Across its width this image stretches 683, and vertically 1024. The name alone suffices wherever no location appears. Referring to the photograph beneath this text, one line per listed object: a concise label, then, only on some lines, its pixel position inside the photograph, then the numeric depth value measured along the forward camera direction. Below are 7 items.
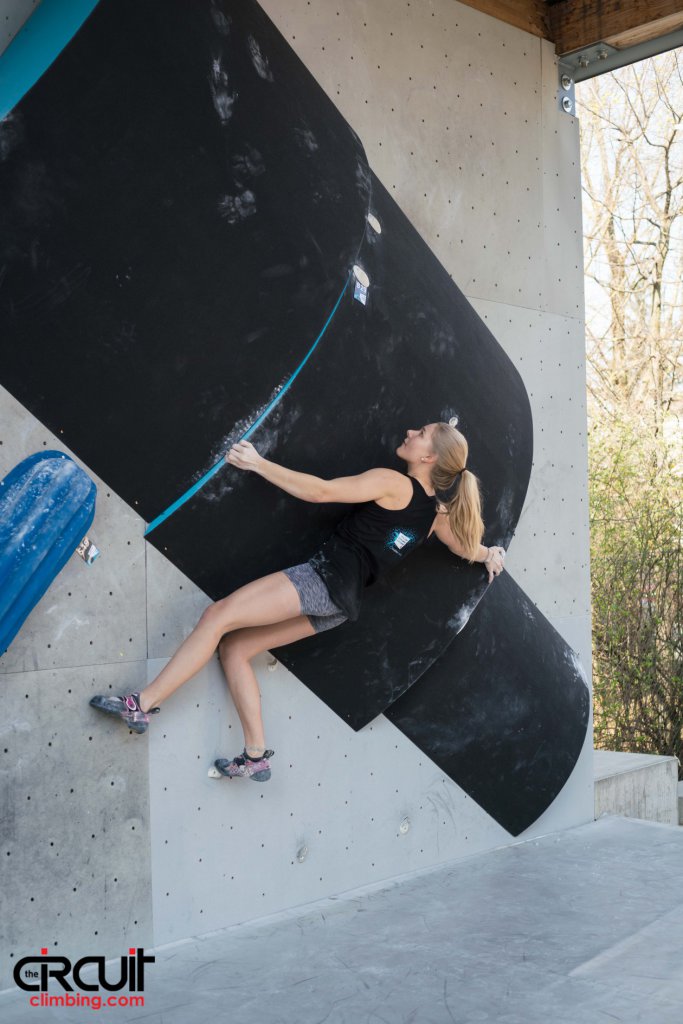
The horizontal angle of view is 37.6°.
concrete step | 4.76
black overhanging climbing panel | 2.66
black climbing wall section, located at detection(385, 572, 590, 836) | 3.75
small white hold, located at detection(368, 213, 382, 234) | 3.41
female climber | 2.85
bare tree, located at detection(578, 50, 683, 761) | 6.67
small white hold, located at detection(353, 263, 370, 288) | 3.31
